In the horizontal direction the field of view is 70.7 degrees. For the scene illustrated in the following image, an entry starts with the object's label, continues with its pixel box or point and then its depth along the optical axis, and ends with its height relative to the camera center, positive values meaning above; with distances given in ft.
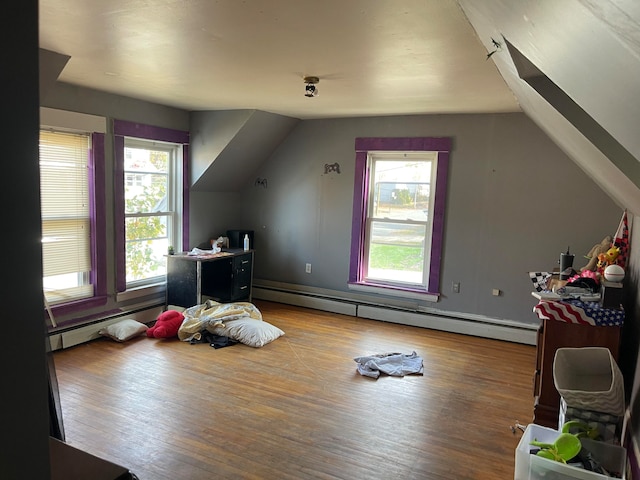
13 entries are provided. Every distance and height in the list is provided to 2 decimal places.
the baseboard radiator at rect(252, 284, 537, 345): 15.16 -4.11
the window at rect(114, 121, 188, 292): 14.73 -0.22
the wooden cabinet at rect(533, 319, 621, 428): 8.98 -2.72
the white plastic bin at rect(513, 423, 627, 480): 6.49 -3.89
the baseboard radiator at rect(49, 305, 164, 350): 12.90 -4.21
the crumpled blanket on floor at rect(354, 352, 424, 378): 12.33 -4.54
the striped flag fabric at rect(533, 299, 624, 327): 8.86 -2.04
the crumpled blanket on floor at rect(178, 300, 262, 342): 14.39 -4.01
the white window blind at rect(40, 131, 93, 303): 12.65 -0.71
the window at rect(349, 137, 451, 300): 16.25 -0.44
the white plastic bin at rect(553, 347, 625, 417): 8.52 -3.06
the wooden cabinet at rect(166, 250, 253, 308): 15.89 -3.06
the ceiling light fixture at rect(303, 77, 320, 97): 10.62 +2.75
